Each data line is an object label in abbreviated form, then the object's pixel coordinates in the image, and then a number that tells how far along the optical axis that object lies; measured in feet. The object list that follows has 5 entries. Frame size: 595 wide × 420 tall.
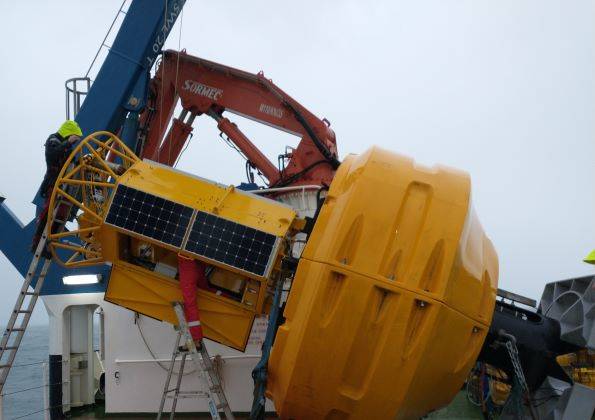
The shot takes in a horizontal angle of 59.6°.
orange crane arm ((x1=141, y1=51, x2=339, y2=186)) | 32.91
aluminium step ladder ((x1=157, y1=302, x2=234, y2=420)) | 16.33
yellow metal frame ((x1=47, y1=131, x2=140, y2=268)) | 16.89
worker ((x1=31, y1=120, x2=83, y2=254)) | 17.66
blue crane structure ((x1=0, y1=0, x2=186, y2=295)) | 26.55
